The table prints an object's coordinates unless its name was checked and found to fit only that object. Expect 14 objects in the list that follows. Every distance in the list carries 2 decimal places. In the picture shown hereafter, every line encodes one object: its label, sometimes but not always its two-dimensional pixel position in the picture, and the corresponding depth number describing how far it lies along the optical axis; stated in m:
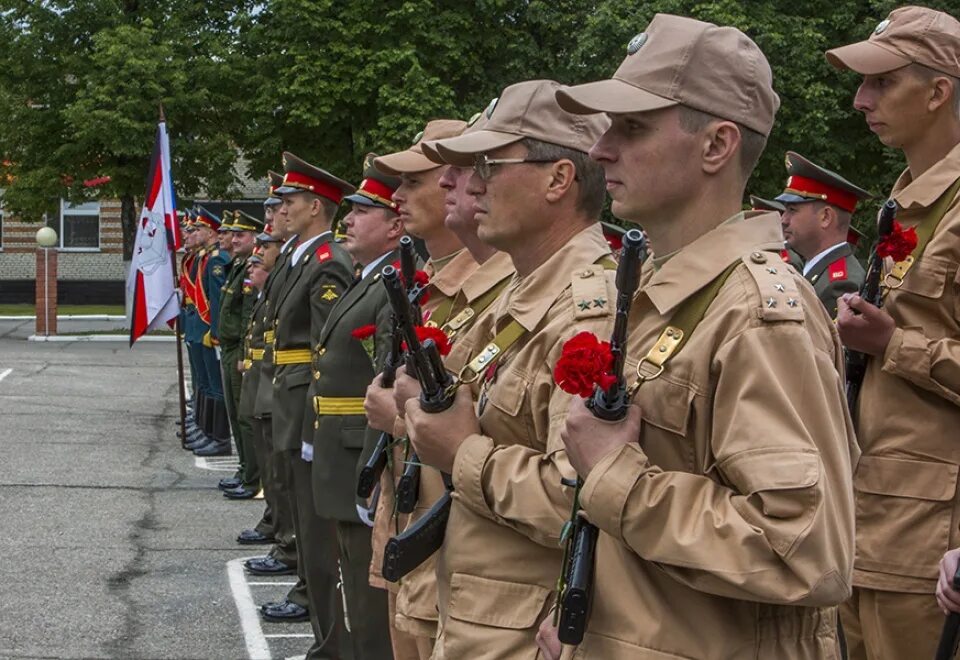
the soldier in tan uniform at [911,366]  4.20
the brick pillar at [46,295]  32.81
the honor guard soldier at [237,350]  12.73
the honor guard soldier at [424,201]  5.56
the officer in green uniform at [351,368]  6.45
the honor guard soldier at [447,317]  4.16
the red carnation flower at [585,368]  2.63
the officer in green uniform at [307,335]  7.37
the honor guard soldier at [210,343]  15.77
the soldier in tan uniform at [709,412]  2.55
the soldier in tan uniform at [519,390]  3.30
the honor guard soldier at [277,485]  8.46
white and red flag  16.42
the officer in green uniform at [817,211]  7.29
